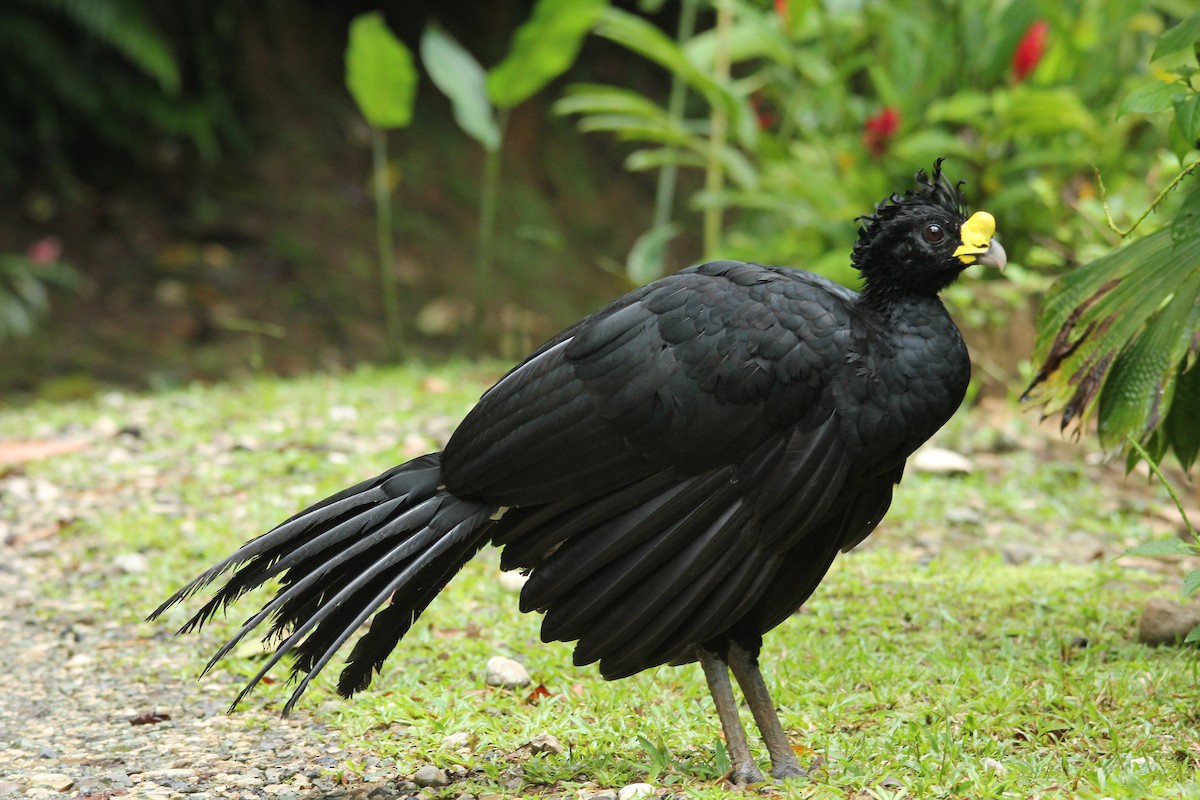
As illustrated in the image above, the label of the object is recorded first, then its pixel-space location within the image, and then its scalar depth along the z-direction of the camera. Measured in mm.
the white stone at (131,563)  8844
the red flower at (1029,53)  11812
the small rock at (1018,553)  9086
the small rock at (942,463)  10844
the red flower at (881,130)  12328
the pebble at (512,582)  8602
